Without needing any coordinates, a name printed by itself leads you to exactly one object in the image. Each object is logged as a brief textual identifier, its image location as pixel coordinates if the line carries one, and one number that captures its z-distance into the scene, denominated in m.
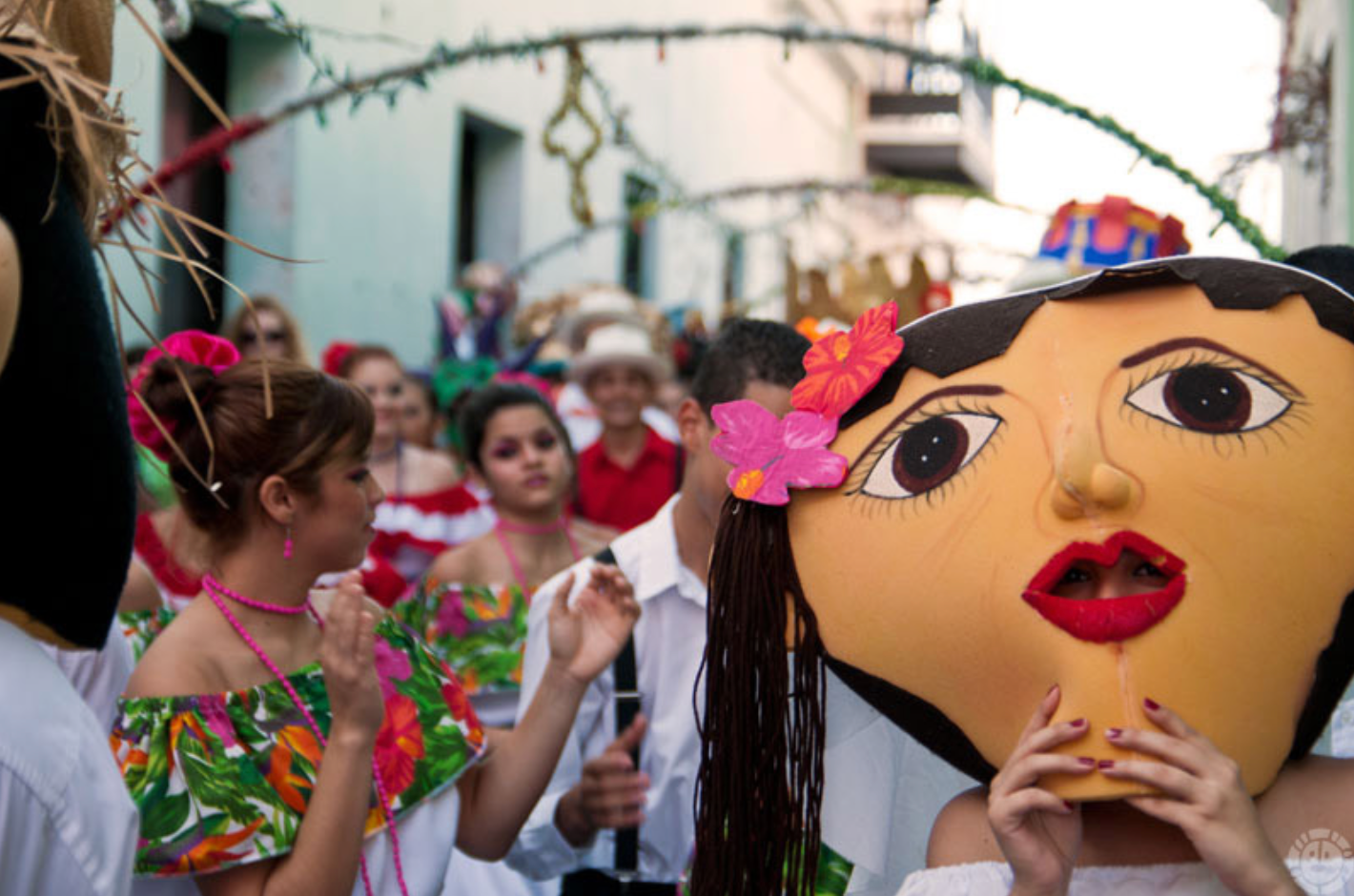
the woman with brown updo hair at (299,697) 2.25
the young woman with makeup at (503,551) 4.31
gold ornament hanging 5.45
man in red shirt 6.08
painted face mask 1.74
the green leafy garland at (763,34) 4.29
